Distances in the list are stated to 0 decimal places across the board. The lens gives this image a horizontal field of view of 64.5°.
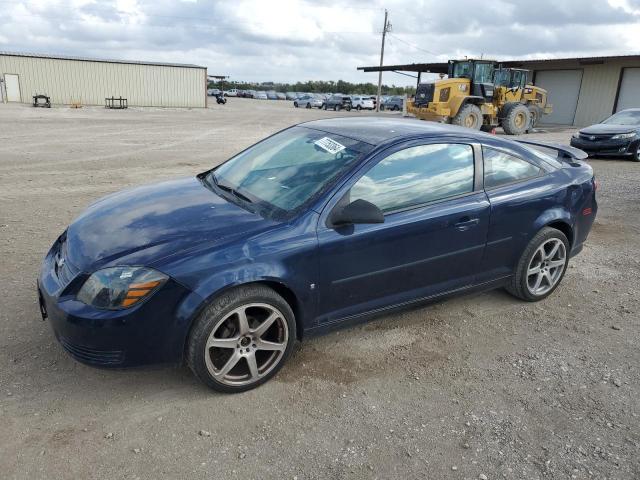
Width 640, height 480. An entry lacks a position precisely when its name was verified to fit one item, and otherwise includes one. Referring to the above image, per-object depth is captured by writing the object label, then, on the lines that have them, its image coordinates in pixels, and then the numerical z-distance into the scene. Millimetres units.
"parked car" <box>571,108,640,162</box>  13277
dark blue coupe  2783
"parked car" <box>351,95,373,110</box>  46531
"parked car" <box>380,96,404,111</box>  47656
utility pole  43200
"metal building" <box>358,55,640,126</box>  26000
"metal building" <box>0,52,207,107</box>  35969
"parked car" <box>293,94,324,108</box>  49156
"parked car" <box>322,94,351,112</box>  46344
